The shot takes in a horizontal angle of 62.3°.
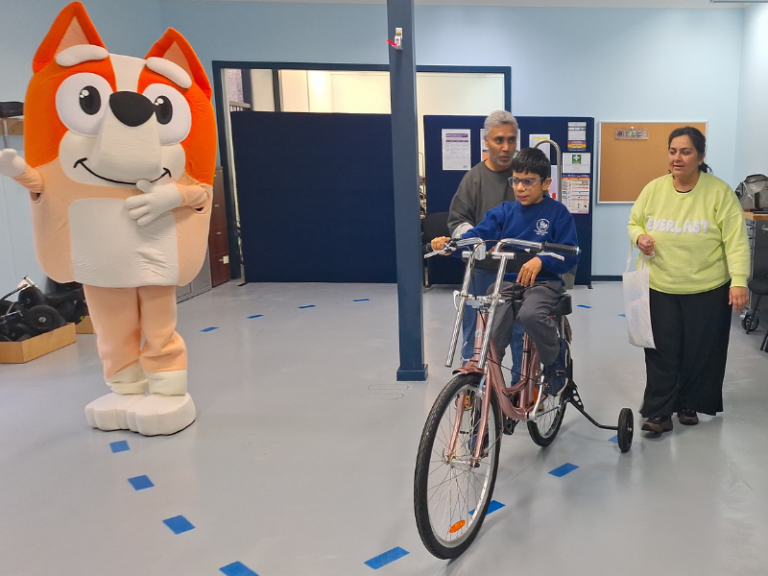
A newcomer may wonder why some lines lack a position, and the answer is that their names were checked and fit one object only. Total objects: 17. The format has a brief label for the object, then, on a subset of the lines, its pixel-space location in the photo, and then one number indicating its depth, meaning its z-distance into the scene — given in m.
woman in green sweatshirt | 2.56
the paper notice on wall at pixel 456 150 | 6.15
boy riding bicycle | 2.23
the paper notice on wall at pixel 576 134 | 6.07
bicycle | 1.77
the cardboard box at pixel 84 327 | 4.77
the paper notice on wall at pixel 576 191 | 6.14
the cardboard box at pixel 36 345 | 4.07
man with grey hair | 2.80
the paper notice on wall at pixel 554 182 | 5.93
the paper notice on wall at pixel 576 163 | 6.11
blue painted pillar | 3.27
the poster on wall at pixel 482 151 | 6.12
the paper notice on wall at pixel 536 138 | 6.03
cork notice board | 6.16
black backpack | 4.62
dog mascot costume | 2.55
